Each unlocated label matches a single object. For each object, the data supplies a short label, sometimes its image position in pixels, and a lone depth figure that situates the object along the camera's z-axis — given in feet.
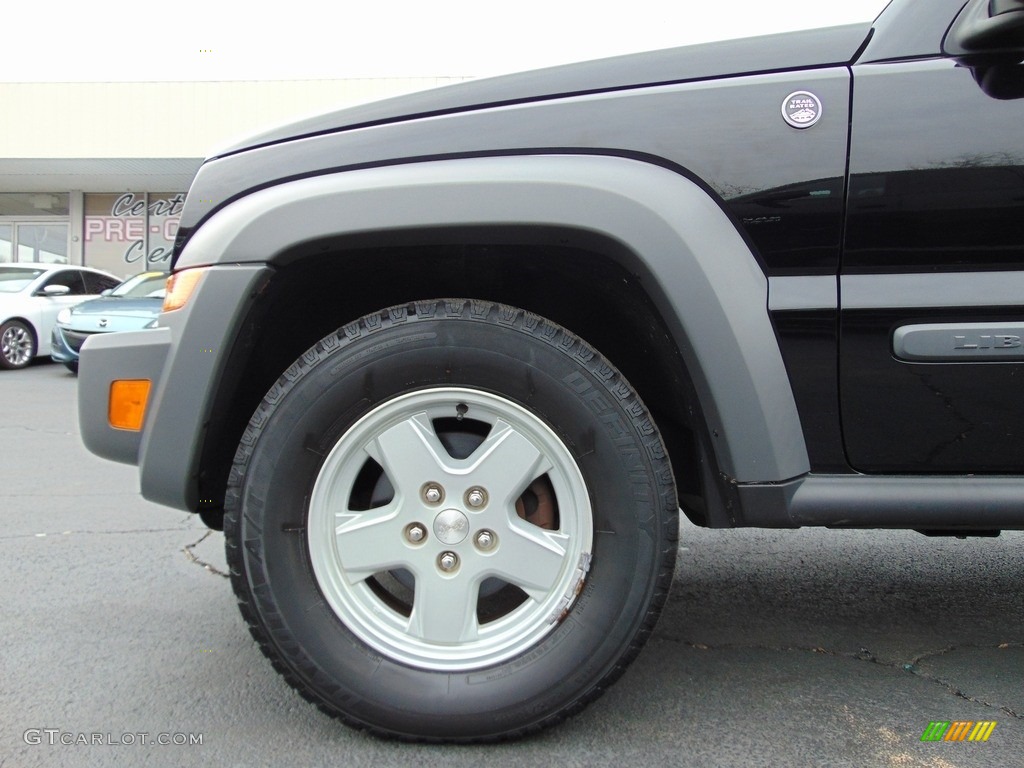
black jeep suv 5.08
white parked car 33.40
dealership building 50.65
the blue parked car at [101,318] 28.45
